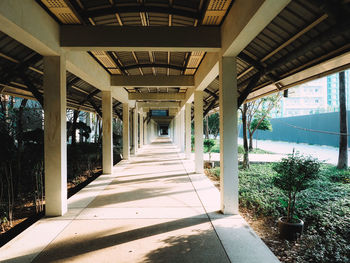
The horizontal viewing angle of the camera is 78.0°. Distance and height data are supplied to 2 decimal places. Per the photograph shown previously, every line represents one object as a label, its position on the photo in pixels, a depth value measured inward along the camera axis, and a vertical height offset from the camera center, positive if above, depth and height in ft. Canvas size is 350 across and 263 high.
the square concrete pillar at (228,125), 13.35 +0.41
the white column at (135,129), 44.48 +0.73
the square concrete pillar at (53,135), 12.97 -0.11
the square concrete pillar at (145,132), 70.25 +0.14
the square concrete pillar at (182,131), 47.98 +0.24
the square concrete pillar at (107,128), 24.62 +0.55
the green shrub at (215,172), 25.42 -4.96
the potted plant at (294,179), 10.39 -2.41
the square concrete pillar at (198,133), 25.72 -0.13
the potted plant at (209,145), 31.07 -2.03
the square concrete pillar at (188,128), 35.88 +0.69
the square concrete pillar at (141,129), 58.40 +0.80
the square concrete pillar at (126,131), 34.45 +0.25
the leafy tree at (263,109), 30.83 +3.79
